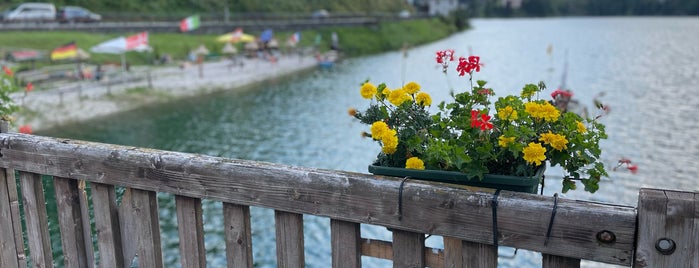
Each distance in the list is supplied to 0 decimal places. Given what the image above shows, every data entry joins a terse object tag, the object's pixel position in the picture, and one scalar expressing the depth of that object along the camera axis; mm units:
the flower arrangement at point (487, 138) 2822
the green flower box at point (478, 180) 2787
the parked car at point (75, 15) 53222
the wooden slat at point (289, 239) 3084
